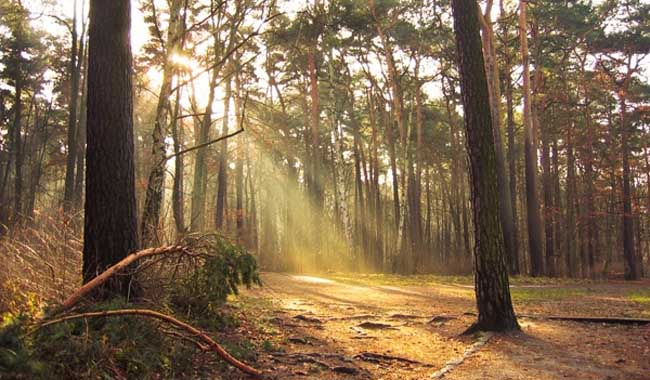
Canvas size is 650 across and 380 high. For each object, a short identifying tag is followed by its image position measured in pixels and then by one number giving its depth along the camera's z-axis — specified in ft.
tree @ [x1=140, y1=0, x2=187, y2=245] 23.21
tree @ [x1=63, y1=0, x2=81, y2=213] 58.95
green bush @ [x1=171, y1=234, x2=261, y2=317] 16.48
